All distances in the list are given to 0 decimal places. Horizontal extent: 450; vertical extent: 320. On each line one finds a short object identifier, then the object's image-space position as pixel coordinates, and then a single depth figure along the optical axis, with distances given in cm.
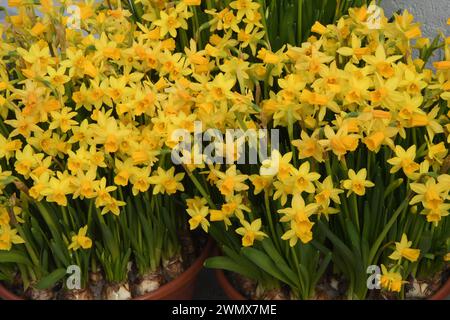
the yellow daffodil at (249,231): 120
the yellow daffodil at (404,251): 120
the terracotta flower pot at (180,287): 141
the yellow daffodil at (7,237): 129
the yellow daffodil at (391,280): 122
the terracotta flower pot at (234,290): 132
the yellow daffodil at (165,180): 125
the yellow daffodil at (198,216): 125
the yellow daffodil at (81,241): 129
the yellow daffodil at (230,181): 116
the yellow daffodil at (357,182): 115
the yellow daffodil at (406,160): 114
